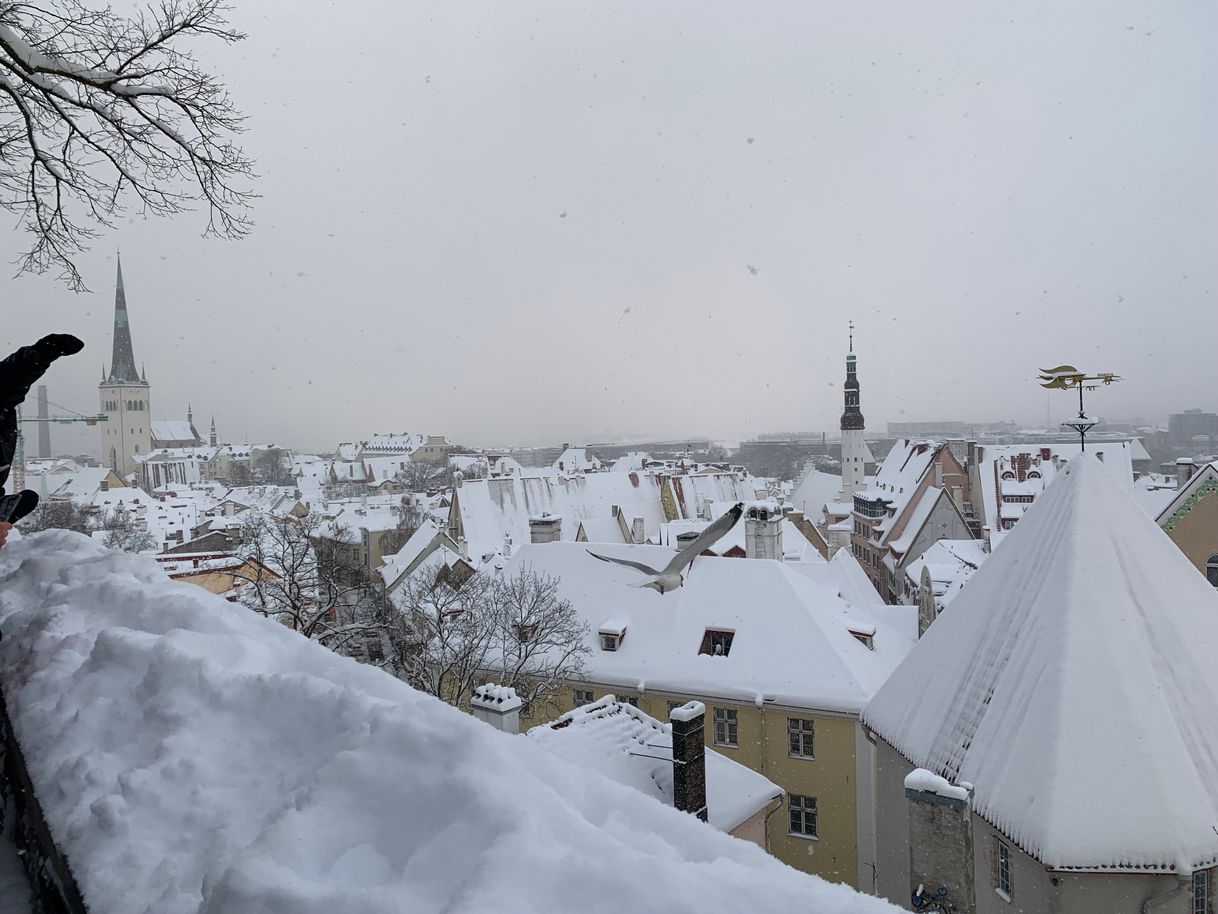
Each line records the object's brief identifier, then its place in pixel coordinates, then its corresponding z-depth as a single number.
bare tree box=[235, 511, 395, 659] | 18.28
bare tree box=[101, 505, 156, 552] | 42.38
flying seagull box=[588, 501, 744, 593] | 10.00
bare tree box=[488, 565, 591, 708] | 19.47
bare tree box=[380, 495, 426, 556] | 51.34
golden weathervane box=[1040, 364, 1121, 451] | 11.30
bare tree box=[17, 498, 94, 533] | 40.46
